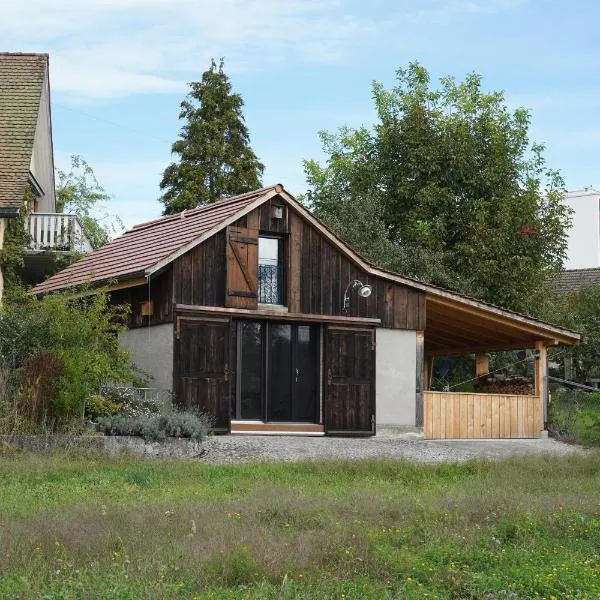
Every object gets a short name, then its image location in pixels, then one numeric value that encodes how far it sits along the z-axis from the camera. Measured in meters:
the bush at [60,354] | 19.30
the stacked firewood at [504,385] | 30.12
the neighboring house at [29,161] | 27.75
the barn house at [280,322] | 23.36
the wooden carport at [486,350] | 26.88
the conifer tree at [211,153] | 47.97
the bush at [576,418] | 26.51
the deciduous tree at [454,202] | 38.25
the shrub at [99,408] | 20.42
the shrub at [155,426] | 19.73
